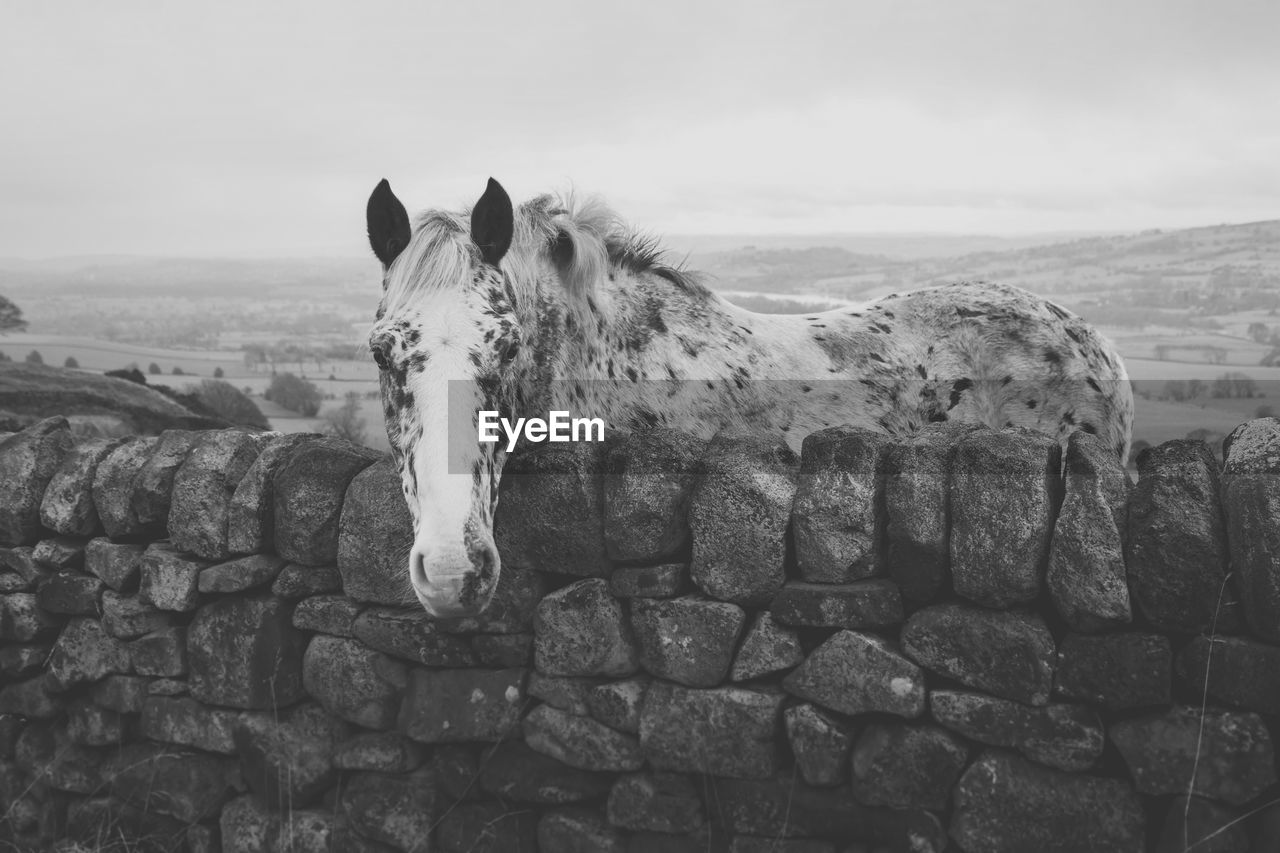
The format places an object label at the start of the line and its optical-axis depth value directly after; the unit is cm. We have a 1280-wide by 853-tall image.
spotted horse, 275
